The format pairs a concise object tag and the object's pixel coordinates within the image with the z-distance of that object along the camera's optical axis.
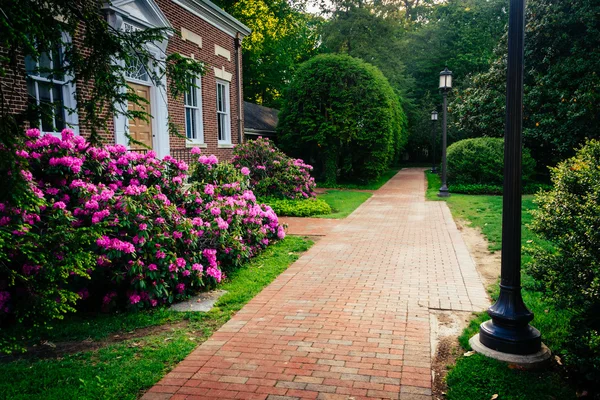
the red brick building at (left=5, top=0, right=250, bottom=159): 10.56
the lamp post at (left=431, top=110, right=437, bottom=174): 32.19
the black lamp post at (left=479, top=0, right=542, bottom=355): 4.07
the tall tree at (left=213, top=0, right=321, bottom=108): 32.28
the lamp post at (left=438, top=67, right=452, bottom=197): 17.09
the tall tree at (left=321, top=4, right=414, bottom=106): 37.16
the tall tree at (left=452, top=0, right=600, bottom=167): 17.62
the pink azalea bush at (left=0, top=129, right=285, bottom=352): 5.09
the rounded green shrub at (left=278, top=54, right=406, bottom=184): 22.38
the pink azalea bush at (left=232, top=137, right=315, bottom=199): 15.37
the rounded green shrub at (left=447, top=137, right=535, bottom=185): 20.22
